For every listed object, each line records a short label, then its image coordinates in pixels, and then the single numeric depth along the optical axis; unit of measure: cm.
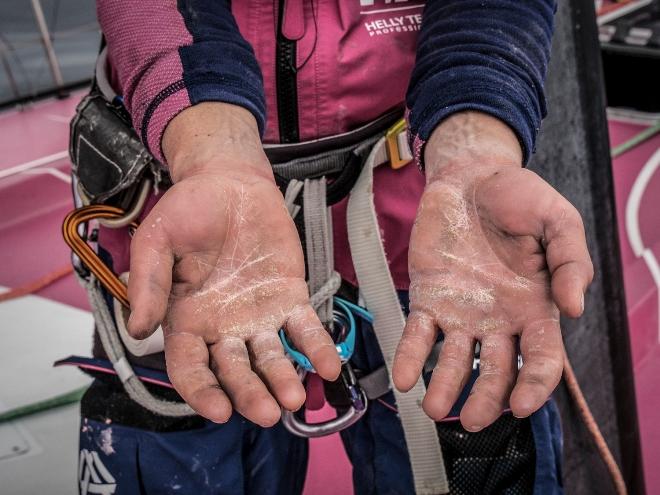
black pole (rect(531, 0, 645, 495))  123
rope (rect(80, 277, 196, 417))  96
